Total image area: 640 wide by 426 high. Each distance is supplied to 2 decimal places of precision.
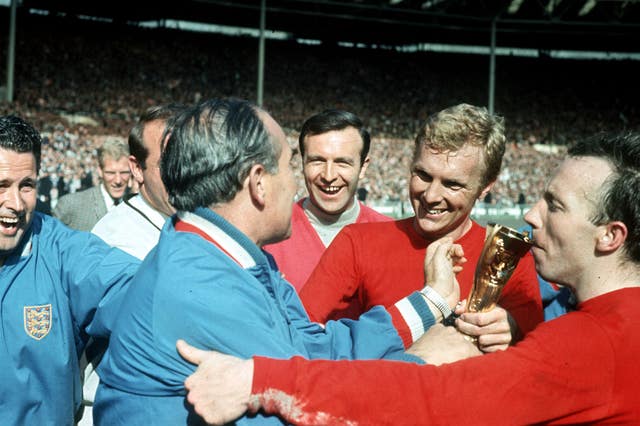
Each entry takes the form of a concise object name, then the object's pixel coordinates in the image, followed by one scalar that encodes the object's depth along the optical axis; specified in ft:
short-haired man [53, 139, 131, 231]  21.47
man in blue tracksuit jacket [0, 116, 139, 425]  7.77
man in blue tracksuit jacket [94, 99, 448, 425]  5.40
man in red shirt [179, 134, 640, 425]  5.16
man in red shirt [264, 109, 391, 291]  12.34
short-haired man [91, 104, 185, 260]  9.93
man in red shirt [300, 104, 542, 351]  8.46
